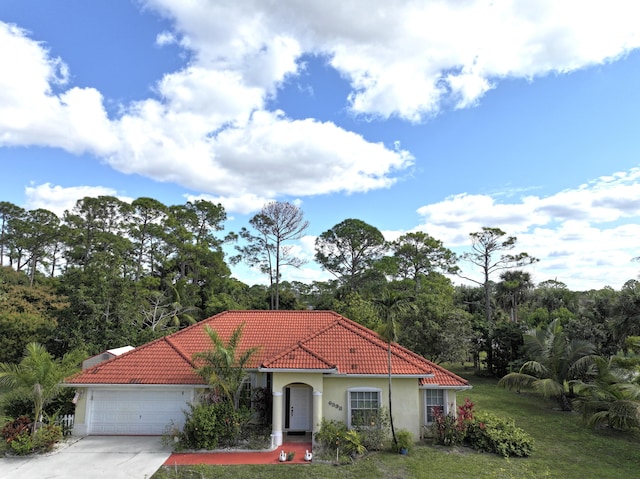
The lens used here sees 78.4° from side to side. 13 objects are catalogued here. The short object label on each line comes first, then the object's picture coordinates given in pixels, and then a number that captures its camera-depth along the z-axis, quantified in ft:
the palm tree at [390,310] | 45.83
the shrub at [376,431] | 47.42
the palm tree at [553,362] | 67.36
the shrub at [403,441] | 46.44
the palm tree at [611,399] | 50.34
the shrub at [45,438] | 44.73
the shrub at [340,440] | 45.29
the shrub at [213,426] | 46.37
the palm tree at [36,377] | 45.24
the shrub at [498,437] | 46.52
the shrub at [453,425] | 48.67
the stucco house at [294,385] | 49.37
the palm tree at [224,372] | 48.19
